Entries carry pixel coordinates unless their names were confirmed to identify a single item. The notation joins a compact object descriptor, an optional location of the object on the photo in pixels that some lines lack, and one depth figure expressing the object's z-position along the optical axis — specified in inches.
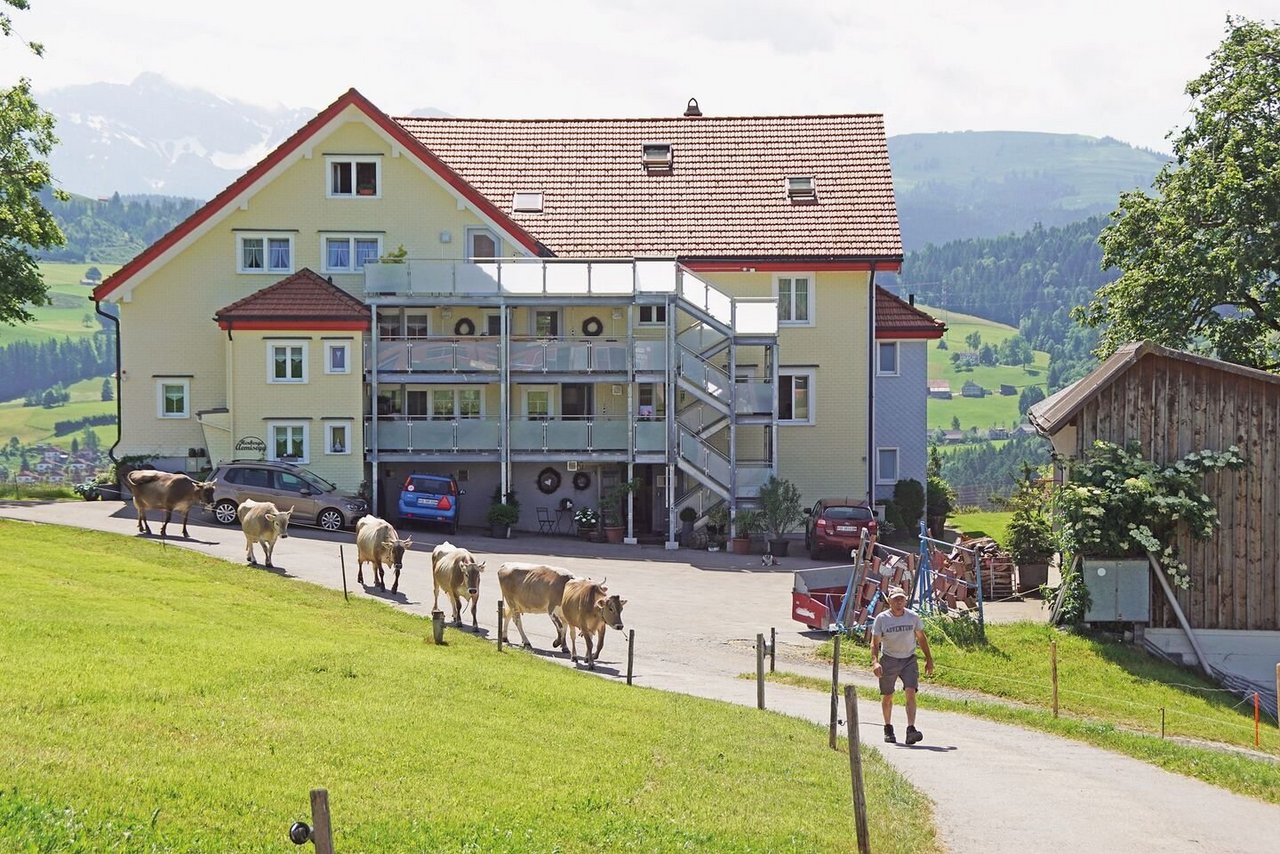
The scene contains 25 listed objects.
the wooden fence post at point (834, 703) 710.5
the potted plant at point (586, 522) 1750.7
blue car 1691.7
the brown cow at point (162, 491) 1412.4
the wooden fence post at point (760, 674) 839.1
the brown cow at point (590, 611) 984.3
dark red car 1638.8
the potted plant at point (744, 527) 1691.7
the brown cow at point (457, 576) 1085.1
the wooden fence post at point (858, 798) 537.6
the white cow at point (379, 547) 1208.2
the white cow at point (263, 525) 1277.1
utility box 1237.1
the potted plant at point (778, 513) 1683.1
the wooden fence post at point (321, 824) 383.2
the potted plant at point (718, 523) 1720.0
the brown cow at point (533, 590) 1041.5
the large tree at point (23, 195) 1702.8
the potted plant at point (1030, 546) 1411.2
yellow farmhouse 1747.0
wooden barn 1270.9
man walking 806.5
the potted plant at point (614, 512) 1747.0
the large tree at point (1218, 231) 1578.5
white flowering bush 1235.9
